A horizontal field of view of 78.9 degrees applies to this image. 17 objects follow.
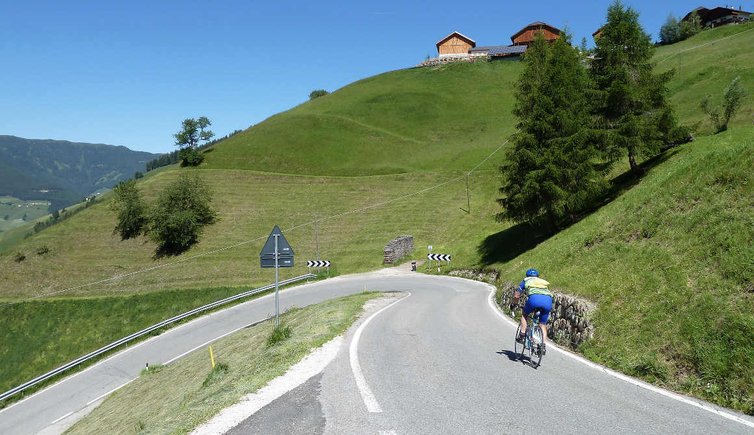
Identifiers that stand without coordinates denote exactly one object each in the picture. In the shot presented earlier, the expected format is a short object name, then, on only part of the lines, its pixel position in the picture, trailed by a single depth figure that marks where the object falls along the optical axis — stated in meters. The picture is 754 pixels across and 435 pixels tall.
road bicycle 9.09
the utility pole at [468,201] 55.01
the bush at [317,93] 157.88
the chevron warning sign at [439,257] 39.08
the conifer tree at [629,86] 29.19
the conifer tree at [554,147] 30.08
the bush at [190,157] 79.69
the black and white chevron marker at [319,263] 43.34
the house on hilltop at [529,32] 128.88
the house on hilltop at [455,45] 136.25
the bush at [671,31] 115.81
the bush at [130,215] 60.06
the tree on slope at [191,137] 80.56
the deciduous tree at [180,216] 54.88
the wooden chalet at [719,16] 112.31
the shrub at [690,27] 113.42
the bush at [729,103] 33.72
